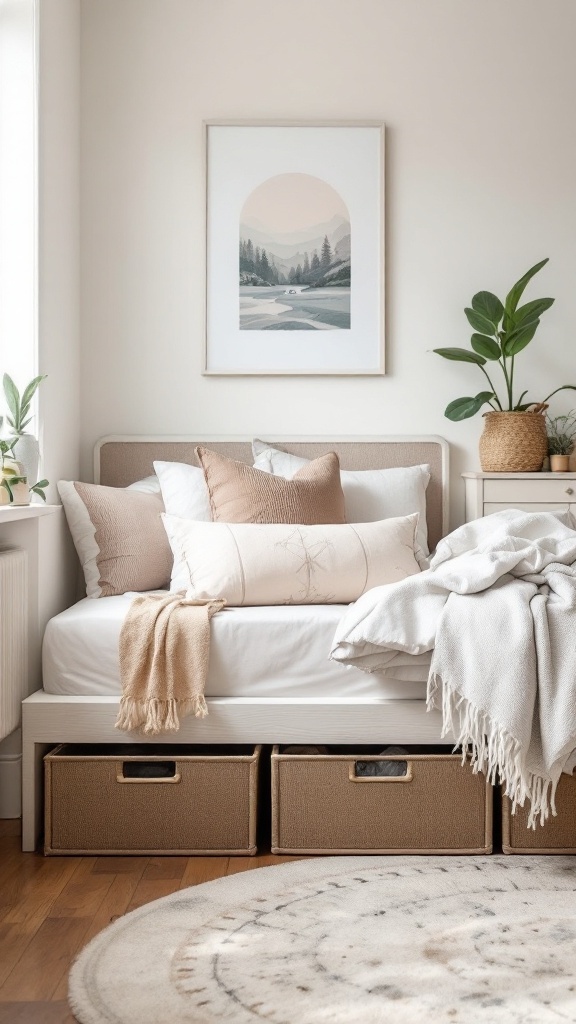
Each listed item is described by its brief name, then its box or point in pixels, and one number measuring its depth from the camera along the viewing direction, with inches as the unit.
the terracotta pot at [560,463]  131.3
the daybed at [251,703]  96.0
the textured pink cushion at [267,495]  116.1
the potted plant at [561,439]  131.6
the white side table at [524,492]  126.6
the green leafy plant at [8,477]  101.1
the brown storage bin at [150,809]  94.6
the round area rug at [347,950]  64.6
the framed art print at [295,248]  135.7
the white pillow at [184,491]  123.3
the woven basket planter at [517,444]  128.6
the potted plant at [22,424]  104.7
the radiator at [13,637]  94.9
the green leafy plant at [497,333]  127.0
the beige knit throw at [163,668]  94.6
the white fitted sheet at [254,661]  97.4
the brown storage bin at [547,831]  93.6
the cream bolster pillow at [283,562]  104.5
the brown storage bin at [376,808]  94.2
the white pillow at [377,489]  128.4
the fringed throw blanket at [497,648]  87.2
